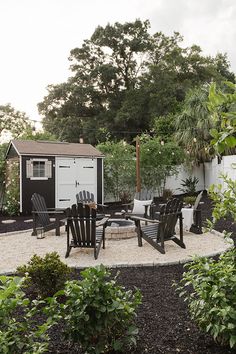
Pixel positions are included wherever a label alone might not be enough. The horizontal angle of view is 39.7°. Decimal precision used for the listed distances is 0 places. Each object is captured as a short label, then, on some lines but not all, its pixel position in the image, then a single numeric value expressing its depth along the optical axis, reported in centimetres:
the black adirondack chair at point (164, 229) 585
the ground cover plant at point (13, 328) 190
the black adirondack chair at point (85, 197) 973
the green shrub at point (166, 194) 1431
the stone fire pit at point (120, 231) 718
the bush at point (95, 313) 231
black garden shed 1118
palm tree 1518
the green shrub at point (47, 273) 364
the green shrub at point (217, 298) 233
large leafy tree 2284
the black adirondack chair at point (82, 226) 555
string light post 1204
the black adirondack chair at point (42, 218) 745
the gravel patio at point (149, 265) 509
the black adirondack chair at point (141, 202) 916
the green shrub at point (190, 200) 1029
